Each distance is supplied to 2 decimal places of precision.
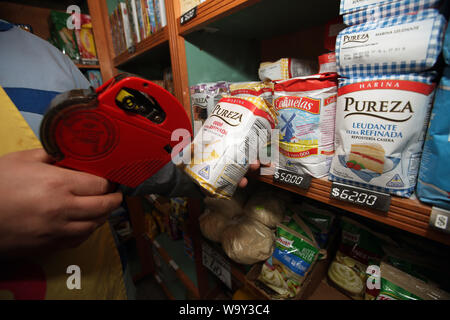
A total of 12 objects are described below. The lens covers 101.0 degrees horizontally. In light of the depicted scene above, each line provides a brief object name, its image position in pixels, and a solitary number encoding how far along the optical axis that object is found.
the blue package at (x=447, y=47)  0.27
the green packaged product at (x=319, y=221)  0.67
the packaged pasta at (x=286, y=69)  0.56
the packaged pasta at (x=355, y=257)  0.61
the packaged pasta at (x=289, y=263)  0.61
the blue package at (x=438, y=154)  0.29
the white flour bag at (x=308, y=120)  0.42
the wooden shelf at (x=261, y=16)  0.53
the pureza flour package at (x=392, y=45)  0.29
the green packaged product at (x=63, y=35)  1.33
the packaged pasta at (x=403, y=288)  0.47
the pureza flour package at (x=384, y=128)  0.32
